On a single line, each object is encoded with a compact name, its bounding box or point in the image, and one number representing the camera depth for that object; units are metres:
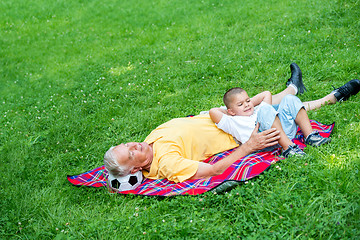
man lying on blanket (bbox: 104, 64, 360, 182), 4.34
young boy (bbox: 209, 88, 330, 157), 4.28
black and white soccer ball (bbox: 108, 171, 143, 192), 4.51
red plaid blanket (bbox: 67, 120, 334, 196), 3.99
